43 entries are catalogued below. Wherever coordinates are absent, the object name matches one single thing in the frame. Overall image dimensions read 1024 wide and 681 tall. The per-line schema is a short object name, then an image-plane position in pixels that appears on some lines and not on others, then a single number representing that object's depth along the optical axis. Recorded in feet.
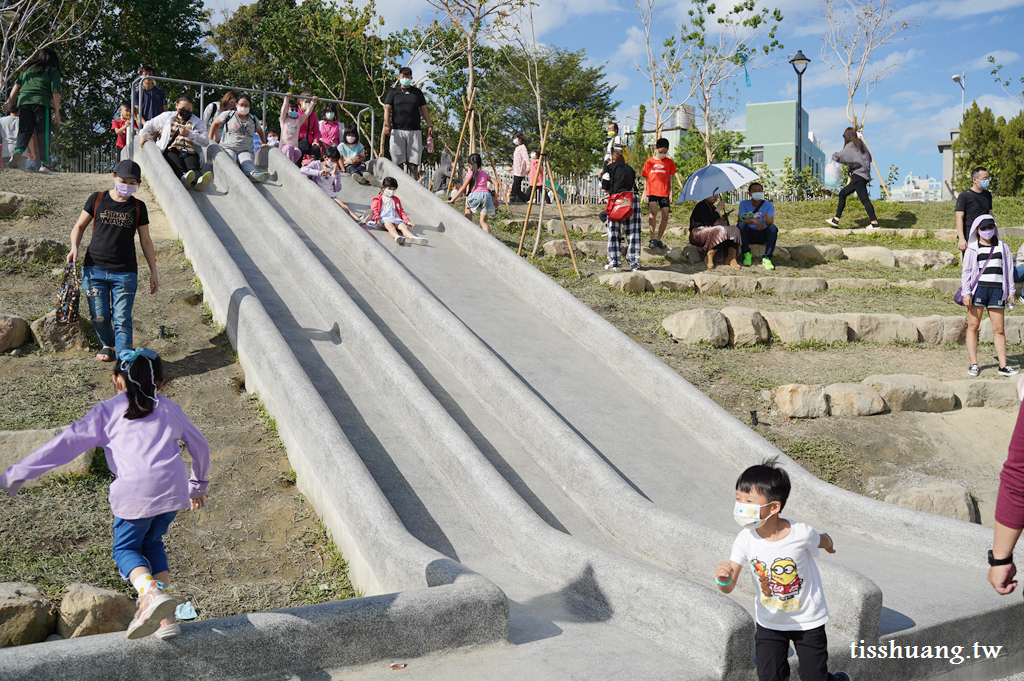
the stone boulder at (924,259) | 44.88
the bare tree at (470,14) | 52.01
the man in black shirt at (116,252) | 21.06
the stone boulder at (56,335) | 22.44
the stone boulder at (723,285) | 37.78
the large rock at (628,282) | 36.22
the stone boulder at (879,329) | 32.04
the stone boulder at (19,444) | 16.10
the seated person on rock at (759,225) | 42.98
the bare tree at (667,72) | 71.41
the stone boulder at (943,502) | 19.15
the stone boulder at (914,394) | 24.88
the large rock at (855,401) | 24.61
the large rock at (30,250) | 28.81
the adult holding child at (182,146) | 36.27
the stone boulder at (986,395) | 25.58
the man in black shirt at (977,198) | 32.27
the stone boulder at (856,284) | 39.93
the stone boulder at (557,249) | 42.04
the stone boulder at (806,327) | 30.99
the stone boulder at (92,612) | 12.29
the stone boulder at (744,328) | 30.45
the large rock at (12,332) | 21.91
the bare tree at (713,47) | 68.39
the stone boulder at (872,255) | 45.19
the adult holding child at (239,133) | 41.63
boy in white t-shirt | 10.35
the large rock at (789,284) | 38.68
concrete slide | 11.45
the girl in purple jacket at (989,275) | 26.94
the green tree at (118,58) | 91.71
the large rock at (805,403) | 24.45
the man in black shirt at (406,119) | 45.24
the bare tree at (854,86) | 69.51
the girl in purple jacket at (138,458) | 11.07
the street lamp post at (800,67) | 70.18
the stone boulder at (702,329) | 30.04
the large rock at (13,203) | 34.53
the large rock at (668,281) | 37.06
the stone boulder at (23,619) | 11.57
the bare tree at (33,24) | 61.05
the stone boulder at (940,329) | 32.32
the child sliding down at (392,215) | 34.94
